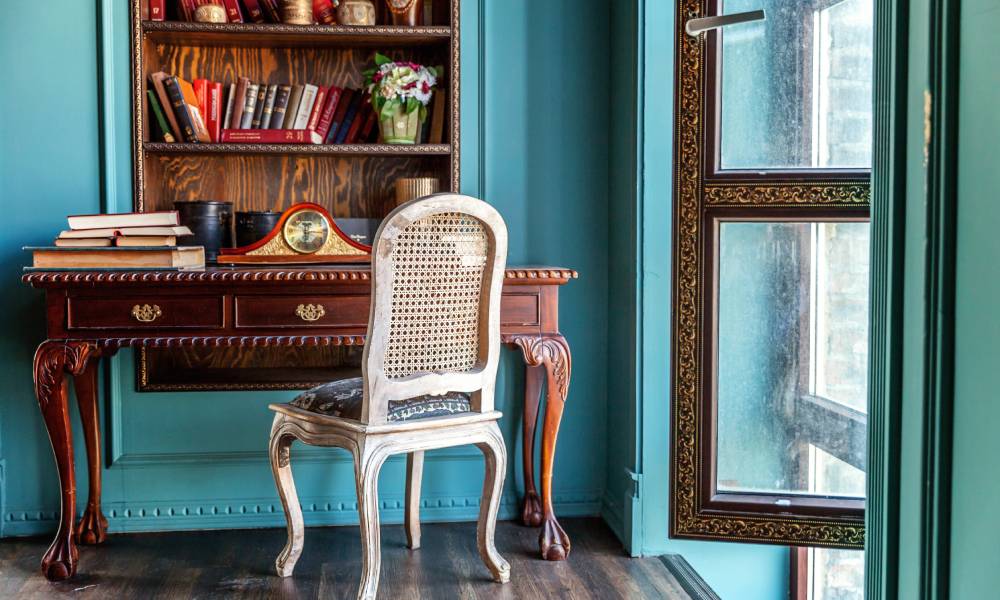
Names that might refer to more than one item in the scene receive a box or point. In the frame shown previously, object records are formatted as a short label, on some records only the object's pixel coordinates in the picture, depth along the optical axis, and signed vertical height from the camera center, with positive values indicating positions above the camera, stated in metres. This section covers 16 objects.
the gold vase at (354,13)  2.99 +0.81
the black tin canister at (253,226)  2.92 +0.13
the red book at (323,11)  3.01 +0.82
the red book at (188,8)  2.96 +0.82
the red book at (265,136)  2.94 +0.41
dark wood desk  2.53 -0.13
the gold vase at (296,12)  2.95 +0.80
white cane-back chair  2.18 -0.21
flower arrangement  2.96 +0.55
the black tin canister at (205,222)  2.91 +0.14
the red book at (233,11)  2.97 +0.81
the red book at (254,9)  2.98 +0.82
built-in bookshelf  2.99 +0.37
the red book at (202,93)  3.01 +0.56
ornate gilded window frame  2.52 -0.01
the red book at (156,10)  2.96 +0.81
